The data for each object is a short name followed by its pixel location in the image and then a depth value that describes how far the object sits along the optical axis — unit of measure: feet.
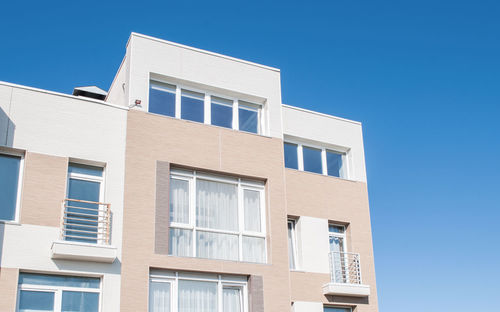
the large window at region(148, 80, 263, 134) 50.78
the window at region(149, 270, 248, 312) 44.34
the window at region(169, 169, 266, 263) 47.14
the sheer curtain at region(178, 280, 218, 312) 44.93
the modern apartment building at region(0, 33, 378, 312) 41.91
